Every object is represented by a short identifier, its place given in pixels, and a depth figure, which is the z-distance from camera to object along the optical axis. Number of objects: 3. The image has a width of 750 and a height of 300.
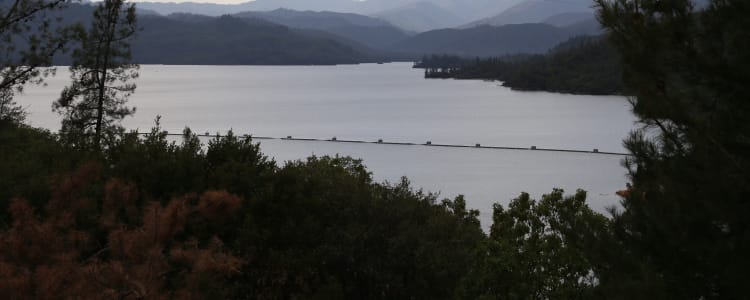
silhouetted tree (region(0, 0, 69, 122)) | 11.24
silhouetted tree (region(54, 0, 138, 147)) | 27.77
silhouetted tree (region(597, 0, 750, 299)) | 7.75
